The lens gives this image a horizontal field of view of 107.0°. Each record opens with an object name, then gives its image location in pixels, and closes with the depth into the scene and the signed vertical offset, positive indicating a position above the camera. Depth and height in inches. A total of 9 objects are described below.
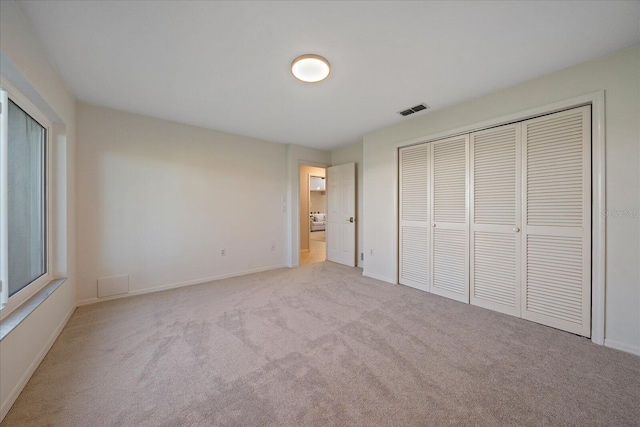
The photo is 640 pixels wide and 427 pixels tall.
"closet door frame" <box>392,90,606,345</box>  77.7 +0.7
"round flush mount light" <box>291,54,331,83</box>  78.1 +50.1
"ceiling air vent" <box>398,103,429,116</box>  115.6 +51.7
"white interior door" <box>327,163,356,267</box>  187.5 -1.9
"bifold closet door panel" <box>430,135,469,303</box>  114.7 -4.0
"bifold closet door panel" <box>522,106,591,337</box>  82.7 -3.3
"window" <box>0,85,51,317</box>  62.3 +3.5
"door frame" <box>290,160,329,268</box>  182.7 -3.6
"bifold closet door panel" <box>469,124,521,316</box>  99.0 -3.0
